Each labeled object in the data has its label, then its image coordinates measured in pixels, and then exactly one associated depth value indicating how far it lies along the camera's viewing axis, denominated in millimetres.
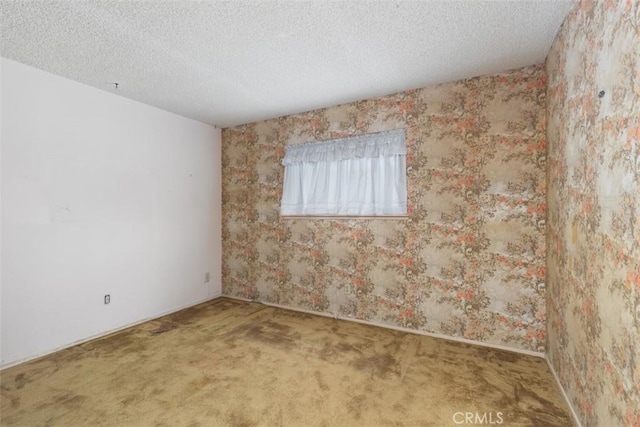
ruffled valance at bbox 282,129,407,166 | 2902
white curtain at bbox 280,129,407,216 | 2918
